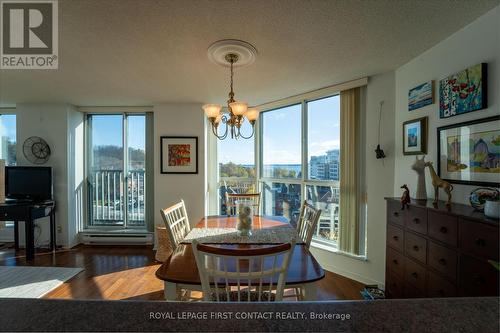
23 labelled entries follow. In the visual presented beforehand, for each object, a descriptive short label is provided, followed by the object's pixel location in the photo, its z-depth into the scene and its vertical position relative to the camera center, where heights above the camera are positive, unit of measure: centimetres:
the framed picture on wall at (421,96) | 198 +63
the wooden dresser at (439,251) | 114 -53
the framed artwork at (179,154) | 361 +19
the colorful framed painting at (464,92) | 152 +53
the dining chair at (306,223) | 168 -48
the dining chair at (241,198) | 297 -46
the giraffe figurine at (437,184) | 156 -14
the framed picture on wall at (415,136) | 203 +27
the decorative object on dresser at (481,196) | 135 -19
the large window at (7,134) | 400 +57
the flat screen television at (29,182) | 353 -24
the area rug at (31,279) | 238 -132
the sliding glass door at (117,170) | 399 -7
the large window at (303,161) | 305 +7
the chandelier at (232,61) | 180 +93
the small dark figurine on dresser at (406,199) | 169 -25
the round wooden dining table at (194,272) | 121 -60
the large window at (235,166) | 387 -1
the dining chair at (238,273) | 102 -52
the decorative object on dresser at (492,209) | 114 -23
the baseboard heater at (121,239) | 382 -123
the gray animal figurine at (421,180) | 181 -12
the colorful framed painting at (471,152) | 144 +9
